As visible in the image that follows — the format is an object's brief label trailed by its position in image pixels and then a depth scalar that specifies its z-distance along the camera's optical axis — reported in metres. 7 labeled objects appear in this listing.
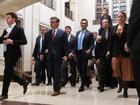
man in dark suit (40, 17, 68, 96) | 3.16
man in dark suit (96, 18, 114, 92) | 3.68
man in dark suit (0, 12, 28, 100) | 2.77
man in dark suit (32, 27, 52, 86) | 4.80
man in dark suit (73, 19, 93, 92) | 3.56
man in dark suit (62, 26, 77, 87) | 4.30
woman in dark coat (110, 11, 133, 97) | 2.87
